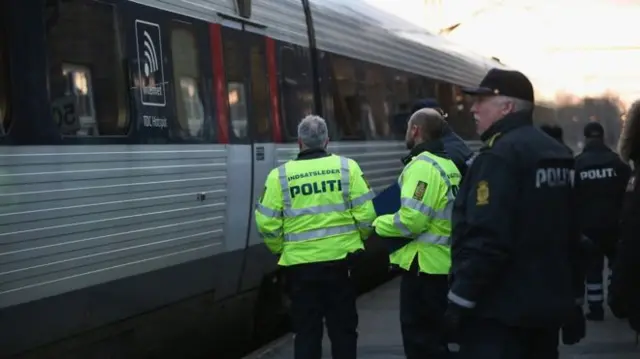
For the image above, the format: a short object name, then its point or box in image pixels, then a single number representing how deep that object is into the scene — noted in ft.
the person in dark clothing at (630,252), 21.25
